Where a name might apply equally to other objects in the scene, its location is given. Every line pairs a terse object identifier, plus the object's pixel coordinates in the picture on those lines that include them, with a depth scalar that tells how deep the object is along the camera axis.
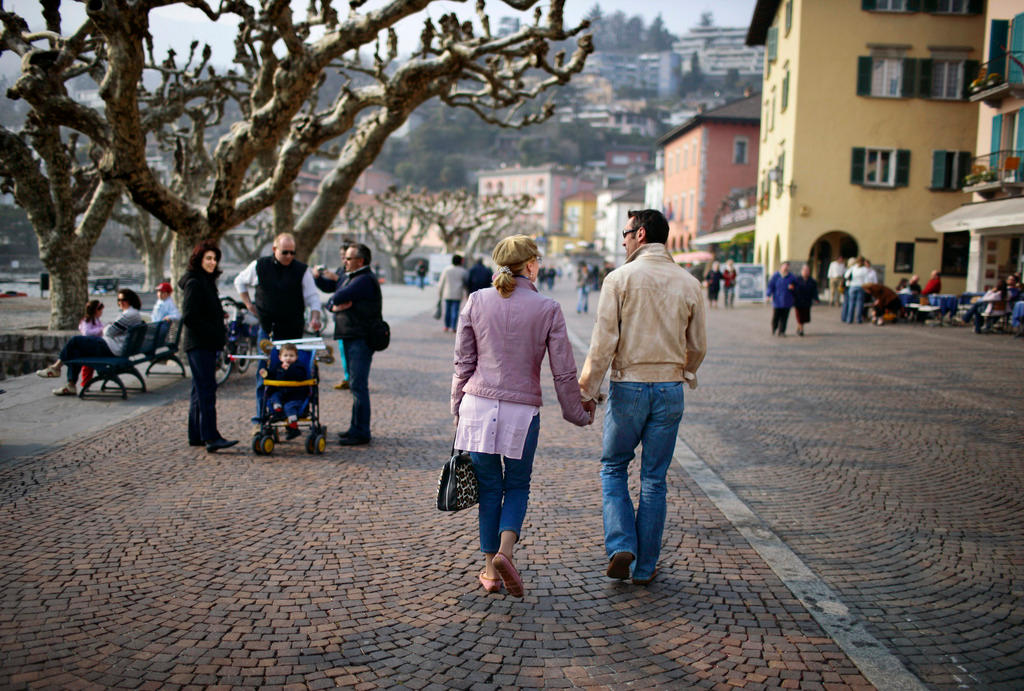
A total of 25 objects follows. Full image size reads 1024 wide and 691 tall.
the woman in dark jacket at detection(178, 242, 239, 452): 7.39
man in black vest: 7.98
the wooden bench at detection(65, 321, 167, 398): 10.02
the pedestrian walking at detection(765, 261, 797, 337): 19.56
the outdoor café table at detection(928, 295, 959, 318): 23.77
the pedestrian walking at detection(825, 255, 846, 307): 30.31
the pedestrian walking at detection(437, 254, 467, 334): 18.62
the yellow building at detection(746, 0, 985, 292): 32.28
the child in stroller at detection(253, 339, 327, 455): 7.56
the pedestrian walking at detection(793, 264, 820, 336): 20.03
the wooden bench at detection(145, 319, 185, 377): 11.64
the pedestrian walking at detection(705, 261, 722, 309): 34.66
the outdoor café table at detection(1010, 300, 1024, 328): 19.70
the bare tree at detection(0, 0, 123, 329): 14.27
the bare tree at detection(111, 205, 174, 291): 33.38
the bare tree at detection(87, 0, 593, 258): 11.87
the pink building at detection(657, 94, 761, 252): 57.41
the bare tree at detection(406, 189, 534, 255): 57.81
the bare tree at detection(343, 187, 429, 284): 61.31
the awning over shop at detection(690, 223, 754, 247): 45.41
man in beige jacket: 4.38
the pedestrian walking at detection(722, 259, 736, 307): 34.59
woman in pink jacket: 4.23
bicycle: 12.64
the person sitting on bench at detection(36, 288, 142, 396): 9.94
